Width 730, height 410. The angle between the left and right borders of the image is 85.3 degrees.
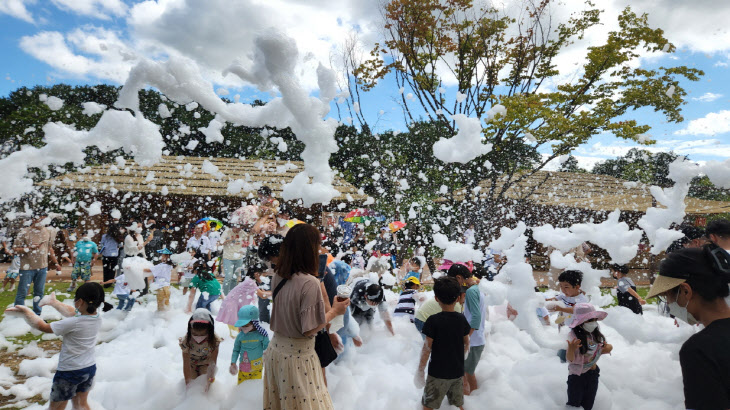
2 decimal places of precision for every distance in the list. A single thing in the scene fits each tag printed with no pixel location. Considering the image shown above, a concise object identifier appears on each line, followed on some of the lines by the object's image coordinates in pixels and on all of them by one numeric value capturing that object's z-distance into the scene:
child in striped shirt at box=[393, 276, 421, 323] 5.14
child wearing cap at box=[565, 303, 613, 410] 3.17
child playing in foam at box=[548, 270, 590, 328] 3.86
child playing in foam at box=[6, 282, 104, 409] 3.20
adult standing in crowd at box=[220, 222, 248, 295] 6.91
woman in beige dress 2.45
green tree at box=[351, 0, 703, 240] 8.66
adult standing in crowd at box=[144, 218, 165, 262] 10.33
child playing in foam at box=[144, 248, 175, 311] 6.17
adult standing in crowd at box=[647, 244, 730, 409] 1.49
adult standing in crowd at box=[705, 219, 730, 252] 3.69
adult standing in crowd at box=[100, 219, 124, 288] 8.20
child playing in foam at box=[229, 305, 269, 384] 3.66
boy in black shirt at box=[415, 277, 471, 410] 3.16
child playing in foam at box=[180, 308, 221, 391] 3.39
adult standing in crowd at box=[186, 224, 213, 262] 7.29
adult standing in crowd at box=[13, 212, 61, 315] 6.18
